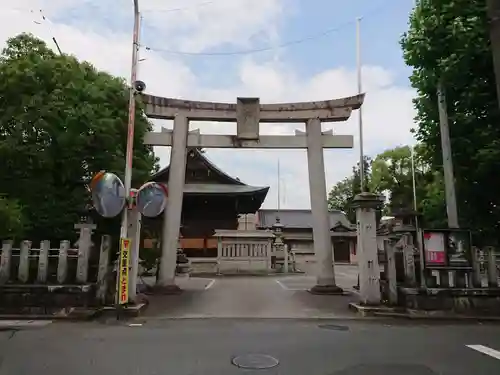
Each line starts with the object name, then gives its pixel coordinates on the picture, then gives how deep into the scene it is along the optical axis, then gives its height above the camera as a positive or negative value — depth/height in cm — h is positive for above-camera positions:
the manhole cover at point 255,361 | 609 -153
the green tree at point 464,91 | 1115 +475
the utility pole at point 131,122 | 1080 +338
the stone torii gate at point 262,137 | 1544 +429
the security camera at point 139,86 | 1150 +444
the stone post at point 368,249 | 1125 +21
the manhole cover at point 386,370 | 579 -153
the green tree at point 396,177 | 4269 +821
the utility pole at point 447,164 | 1199 +259
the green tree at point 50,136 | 1126 +308
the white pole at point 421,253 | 1083 +11
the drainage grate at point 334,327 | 916 -152
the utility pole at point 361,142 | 1349 +388
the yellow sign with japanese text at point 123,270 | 1028 -40
